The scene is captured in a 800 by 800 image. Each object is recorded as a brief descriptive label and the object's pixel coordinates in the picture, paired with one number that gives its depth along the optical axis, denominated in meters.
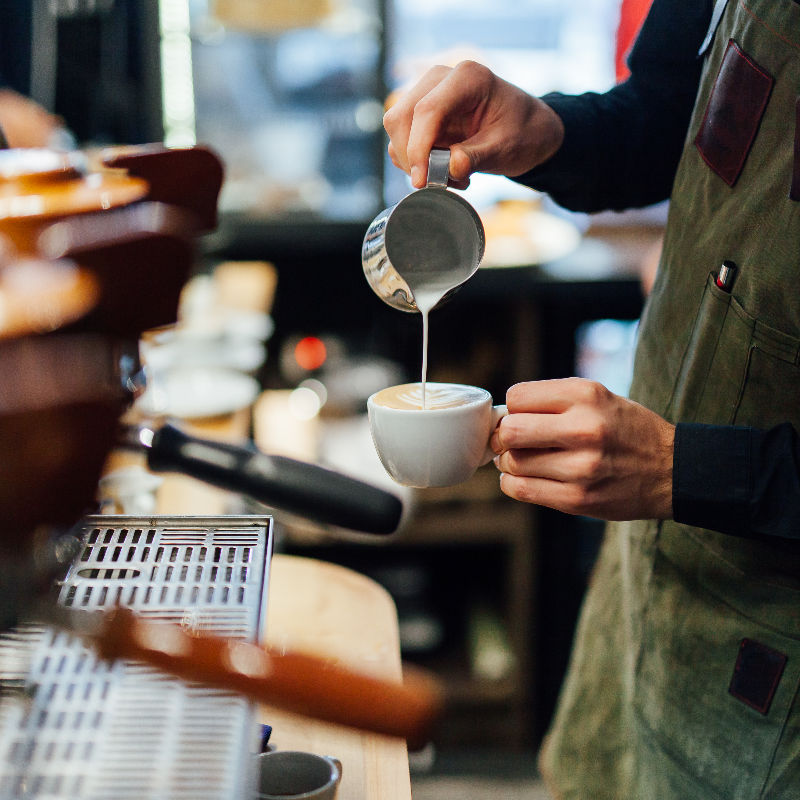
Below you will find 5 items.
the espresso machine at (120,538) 0.44
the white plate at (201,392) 1.80
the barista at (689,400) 0.86
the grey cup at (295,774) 0.75
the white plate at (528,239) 2.54
